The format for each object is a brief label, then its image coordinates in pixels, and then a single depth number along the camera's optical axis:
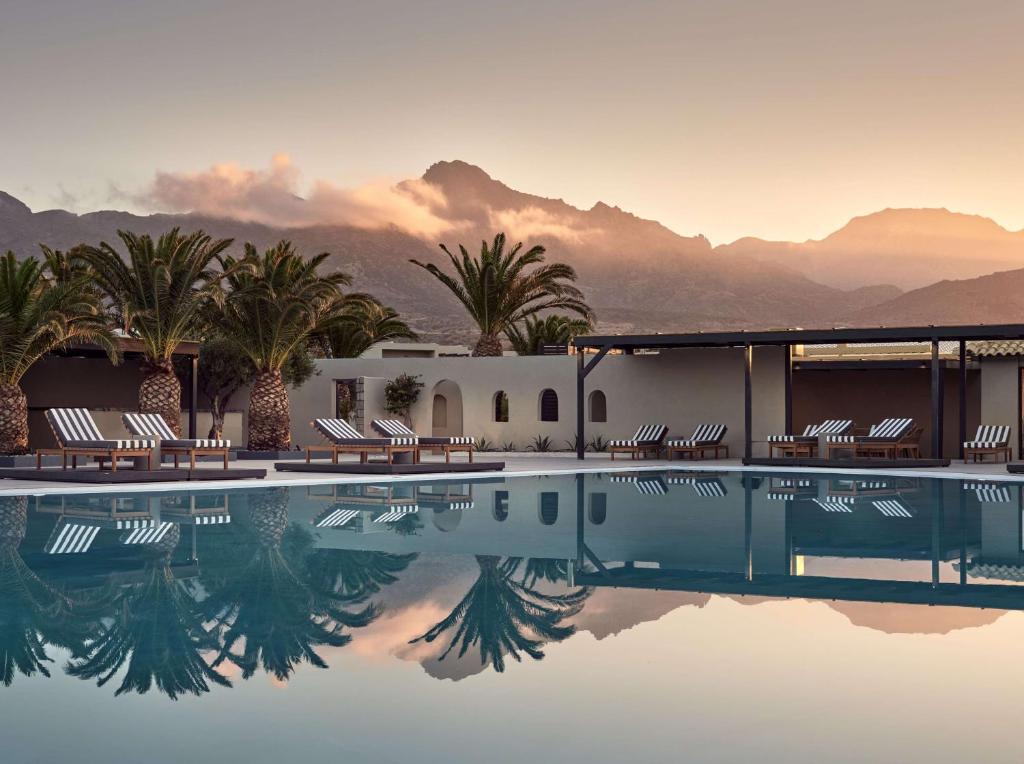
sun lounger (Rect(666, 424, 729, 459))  27.20
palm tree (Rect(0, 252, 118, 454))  22.66
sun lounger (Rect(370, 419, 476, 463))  21.86
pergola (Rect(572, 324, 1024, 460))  23.17
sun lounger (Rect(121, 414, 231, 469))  19.33
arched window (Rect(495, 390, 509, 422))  42.73
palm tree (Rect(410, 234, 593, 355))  34.38
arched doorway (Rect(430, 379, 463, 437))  36.81
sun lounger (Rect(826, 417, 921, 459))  24.42
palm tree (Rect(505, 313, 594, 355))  46.88
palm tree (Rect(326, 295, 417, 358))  40.53
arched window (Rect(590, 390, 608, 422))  31.53
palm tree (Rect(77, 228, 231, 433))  24.38
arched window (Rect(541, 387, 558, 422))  32.78
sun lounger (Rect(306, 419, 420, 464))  21.38
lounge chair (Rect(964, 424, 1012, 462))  24.94
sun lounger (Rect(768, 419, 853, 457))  24.69
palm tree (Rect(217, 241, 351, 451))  25.47
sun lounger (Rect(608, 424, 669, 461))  27.06
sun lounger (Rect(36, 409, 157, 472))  18.53
